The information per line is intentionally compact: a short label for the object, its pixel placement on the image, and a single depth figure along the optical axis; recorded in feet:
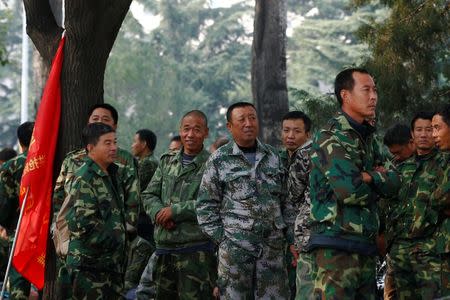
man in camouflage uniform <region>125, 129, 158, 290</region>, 47.60
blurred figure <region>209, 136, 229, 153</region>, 52.43
